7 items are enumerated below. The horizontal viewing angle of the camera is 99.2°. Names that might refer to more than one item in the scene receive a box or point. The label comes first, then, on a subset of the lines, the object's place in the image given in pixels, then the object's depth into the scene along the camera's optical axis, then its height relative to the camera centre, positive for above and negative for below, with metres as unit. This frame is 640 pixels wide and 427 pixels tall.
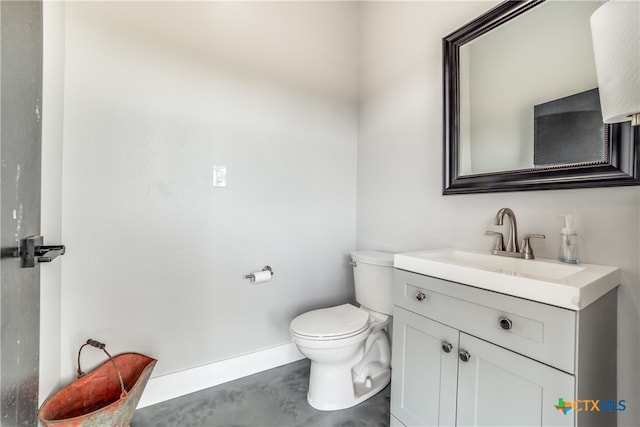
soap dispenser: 1.01 -0.10
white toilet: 1.36 -0.65
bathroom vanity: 0.73 -0.42
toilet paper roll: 1.64 -0.38
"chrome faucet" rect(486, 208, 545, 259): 1.12 -0.12
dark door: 0.63 +0.05
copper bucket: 1.05 -0.79
